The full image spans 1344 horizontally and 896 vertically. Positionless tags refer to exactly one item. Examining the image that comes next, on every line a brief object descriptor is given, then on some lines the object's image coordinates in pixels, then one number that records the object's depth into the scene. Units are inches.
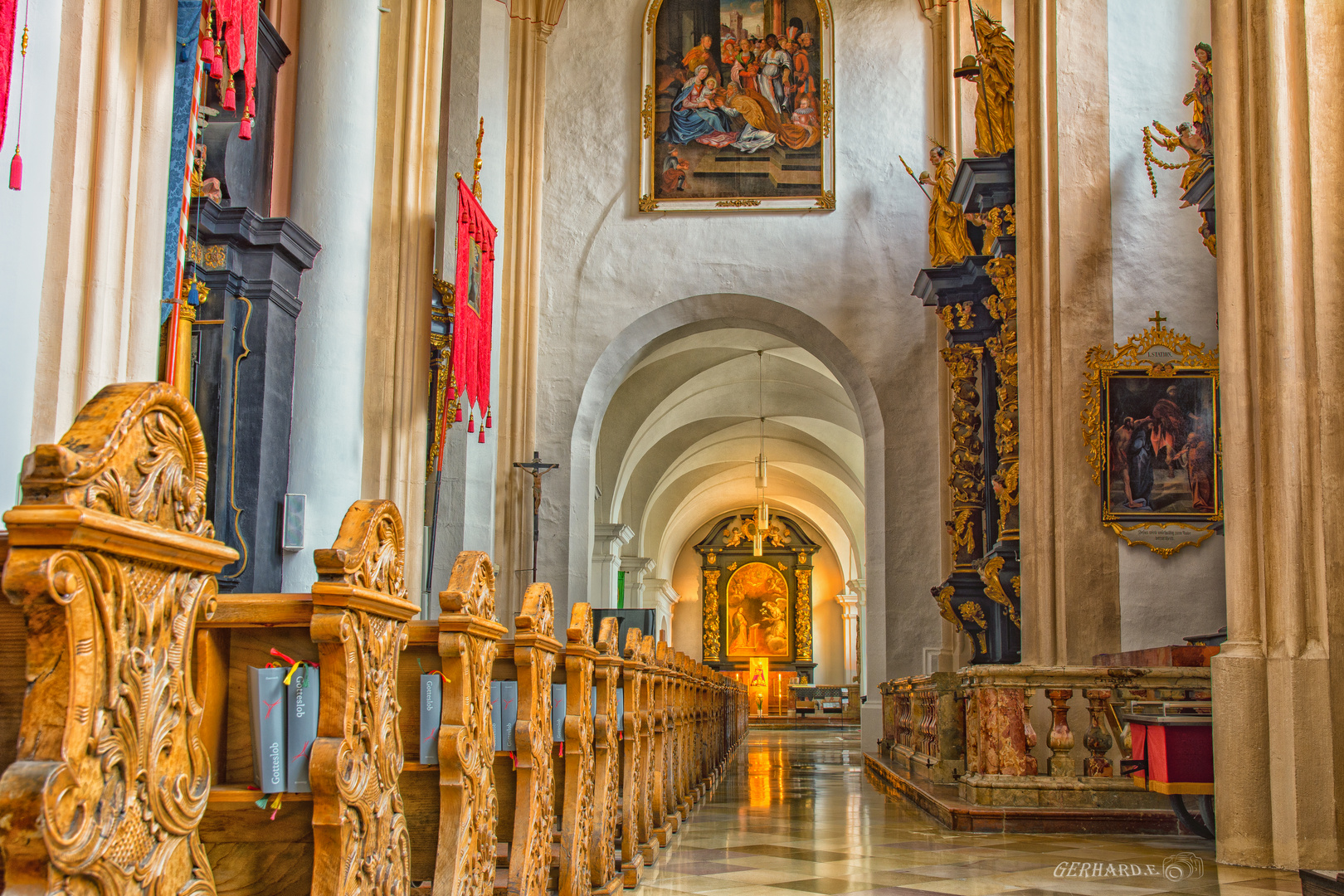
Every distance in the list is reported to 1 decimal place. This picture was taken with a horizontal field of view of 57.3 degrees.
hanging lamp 807.8
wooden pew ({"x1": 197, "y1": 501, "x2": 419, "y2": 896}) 85.3
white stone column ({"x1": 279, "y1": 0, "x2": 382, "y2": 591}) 276.7
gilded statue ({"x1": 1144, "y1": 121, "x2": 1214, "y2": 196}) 276.8
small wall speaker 270.2
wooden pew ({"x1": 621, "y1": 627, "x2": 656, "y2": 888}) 191.2
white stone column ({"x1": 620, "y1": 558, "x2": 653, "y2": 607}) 979.3
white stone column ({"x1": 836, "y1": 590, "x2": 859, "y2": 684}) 1216.2
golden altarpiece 1259.8
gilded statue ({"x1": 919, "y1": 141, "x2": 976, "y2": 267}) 411.5
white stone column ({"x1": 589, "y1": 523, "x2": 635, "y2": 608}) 735.7
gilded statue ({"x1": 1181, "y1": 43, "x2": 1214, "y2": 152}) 272.2
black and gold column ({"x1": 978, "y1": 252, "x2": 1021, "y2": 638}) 344.8
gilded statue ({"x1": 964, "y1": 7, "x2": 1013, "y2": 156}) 366.6
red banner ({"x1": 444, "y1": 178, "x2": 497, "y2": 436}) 385.7
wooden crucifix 514.0
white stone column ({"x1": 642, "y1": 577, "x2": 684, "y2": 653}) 1127.0
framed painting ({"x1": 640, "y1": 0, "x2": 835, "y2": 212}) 557.3
